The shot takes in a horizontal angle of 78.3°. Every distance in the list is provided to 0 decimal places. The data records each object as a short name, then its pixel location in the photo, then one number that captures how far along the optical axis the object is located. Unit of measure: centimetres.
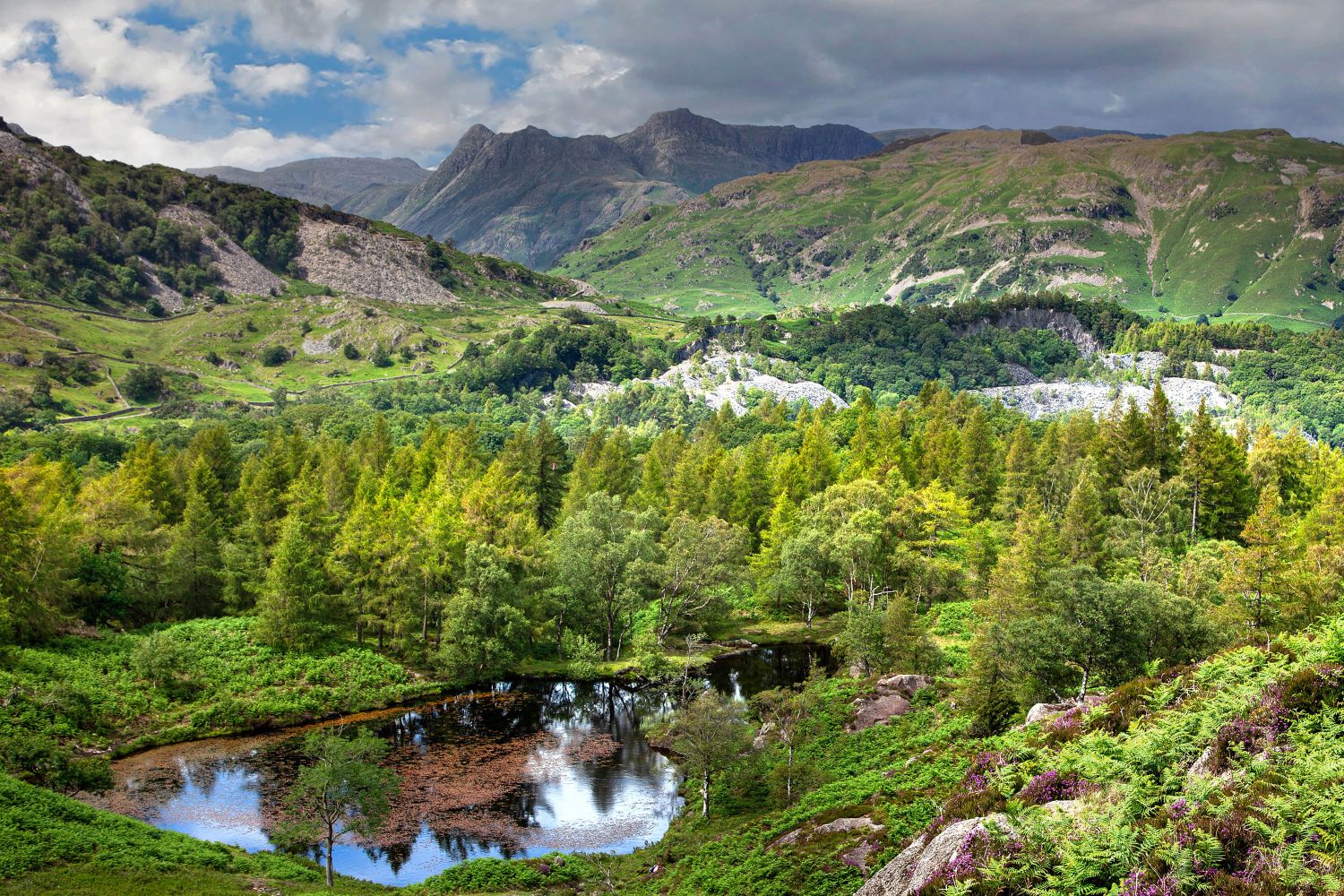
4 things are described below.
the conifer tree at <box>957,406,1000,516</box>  10088
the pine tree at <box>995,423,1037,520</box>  9225
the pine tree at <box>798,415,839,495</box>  10388
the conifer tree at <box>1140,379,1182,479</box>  9369
